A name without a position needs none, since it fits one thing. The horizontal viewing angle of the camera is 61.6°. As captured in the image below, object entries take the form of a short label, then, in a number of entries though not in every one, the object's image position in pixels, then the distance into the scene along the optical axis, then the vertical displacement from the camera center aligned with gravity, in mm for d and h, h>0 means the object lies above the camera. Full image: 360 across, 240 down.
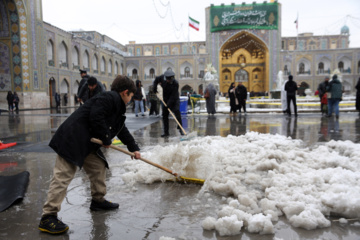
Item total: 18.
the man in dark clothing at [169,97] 6875 +43
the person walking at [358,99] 11711 -171
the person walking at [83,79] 7111 +514
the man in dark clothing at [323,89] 11392 +270
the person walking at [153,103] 13234 -164
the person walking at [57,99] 26614 +198
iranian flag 30434 +7687
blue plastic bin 13170 -278
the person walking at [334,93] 10516 +87
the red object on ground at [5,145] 5557 -807
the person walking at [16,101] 21444 +77
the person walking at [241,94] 13417 +160
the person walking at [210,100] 13016 -81
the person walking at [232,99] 13438 -58
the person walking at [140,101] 12057 -64
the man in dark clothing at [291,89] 11602 +287
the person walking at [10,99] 20750 +222
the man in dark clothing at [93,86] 5773 +281
